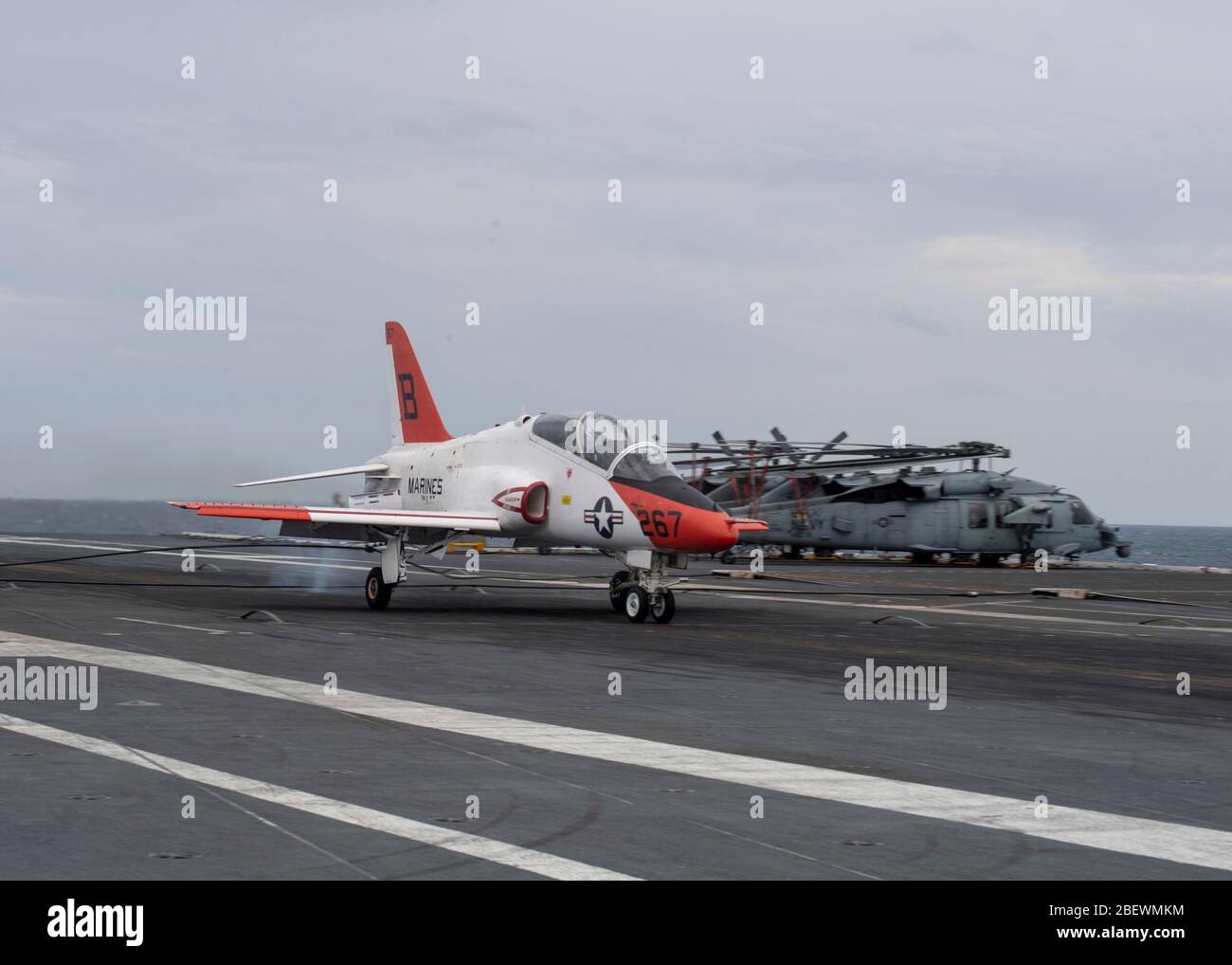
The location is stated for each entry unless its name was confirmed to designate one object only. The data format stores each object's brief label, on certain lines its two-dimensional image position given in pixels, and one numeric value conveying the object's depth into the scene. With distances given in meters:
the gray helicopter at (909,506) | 61.28
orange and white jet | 24.55
